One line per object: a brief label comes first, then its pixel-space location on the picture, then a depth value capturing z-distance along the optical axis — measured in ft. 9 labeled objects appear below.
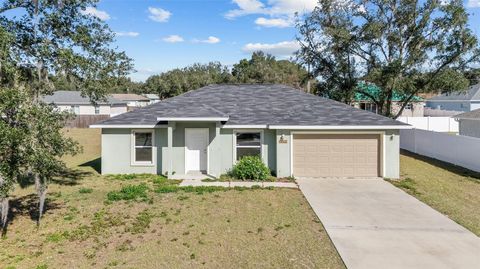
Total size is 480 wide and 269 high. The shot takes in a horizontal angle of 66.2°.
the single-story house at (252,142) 52.03
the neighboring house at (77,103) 151.74
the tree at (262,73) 197.57
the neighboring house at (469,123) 78.21
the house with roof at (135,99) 232.53
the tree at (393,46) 76.28
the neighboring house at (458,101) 145.41
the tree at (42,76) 26.04
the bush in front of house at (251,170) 50.16
